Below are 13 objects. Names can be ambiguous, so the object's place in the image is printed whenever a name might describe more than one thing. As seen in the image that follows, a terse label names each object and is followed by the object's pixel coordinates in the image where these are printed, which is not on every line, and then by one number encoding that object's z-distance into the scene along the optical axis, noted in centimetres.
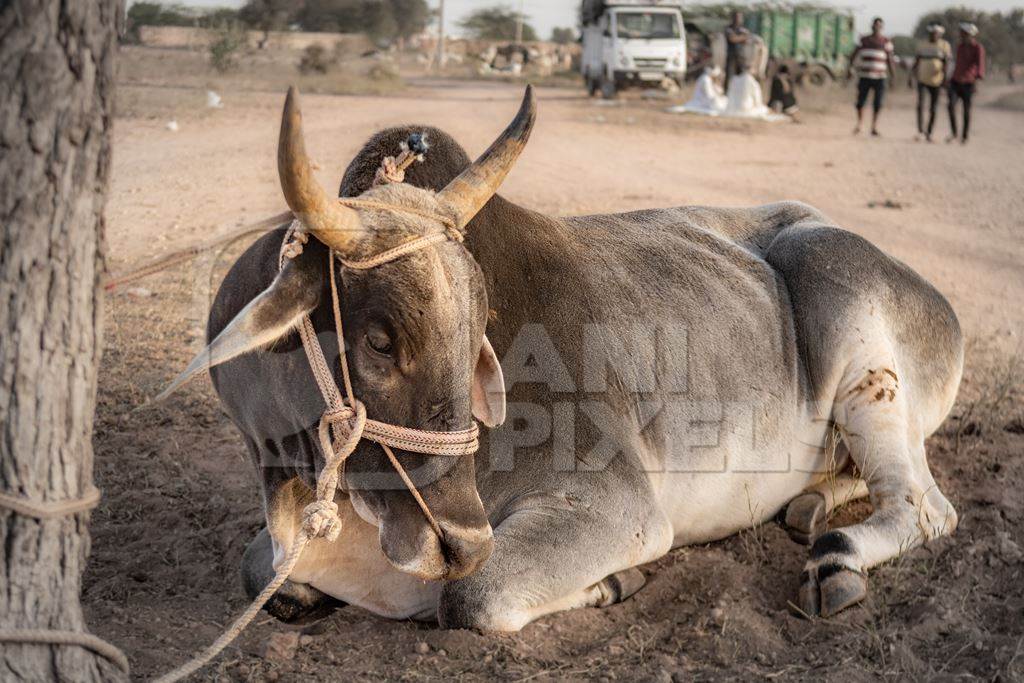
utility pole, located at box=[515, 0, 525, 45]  5628
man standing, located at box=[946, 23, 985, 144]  1681
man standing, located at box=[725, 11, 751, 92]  2339
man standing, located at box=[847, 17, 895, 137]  1839
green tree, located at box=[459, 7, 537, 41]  5862
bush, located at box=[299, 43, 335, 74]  3045
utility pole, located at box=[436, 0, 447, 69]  4375
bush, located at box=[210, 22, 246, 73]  2719
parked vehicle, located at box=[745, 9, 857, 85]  3219
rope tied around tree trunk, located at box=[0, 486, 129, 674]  259
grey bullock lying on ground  299
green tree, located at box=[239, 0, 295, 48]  3788
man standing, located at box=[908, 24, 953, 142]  1764
